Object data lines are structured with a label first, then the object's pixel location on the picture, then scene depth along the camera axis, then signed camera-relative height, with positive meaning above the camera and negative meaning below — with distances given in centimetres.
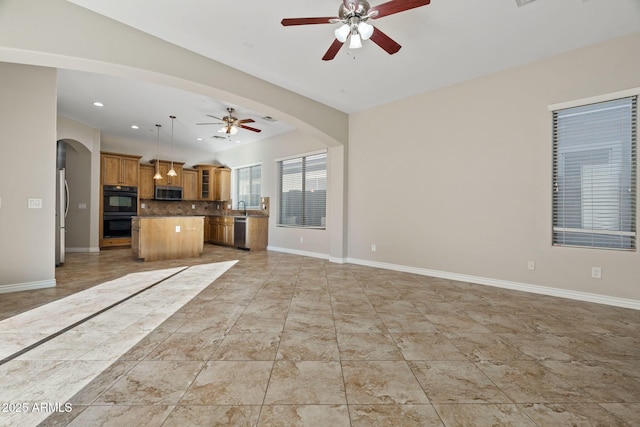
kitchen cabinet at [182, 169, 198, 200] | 916 +89
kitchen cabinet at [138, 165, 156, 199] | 834 +85
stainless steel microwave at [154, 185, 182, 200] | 859 +57
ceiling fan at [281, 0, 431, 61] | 243 +176
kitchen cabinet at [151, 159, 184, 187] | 862 +116
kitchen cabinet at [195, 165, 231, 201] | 941 +97
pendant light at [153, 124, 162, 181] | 772 +132
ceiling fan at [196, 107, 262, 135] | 584 +183
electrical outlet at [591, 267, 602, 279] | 340 -68
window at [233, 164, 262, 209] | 871 +86
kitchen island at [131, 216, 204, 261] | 575 -55
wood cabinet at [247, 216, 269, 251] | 759 -57
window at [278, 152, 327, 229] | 671 +54
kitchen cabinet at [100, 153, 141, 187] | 750 +114
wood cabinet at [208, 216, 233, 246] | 826 -56
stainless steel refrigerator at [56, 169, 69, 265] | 509 -10
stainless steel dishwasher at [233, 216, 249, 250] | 768 -57
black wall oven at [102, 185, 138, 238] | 750 +4
